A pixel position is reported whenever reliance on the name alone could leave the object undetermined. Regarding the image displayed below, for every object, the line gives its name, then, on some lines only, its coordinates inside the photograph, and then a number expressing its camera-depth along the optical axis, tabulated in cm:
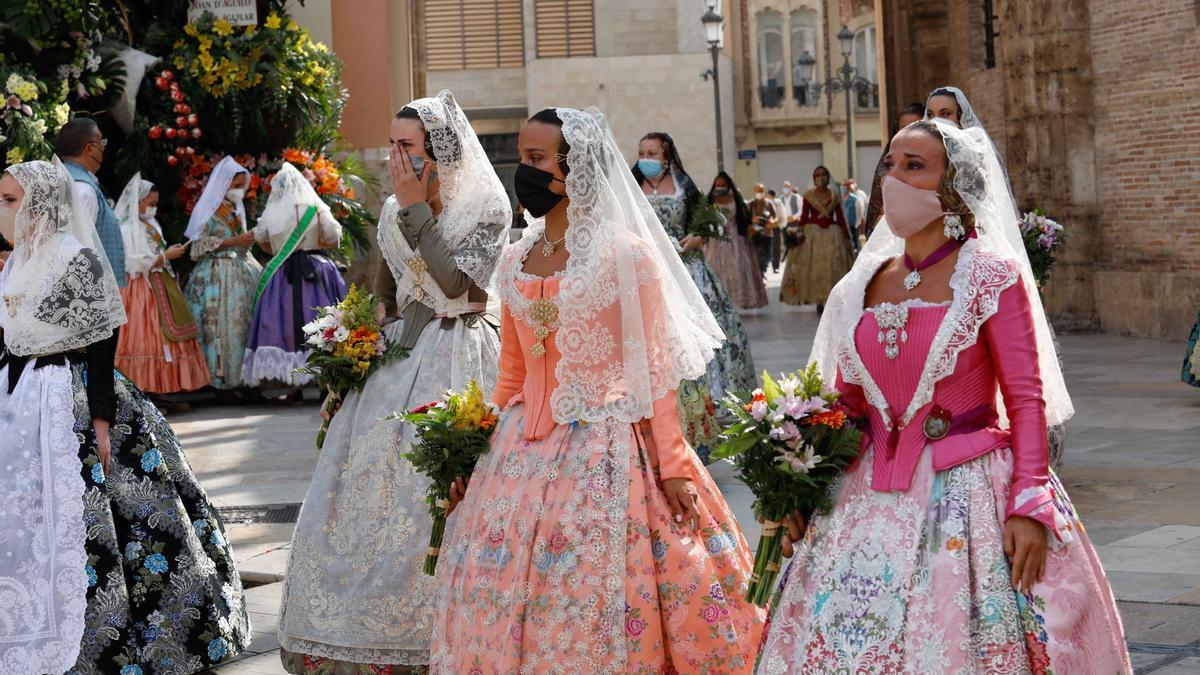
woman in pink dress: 363
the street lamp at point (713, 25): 2892
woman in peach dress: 442
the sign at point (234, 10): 1395
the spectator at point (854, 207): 2875
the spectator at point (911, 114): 816
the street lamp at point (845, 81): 3612
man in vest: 777
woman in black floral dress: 541
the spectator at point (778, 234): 3497
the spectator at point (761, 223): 2599
